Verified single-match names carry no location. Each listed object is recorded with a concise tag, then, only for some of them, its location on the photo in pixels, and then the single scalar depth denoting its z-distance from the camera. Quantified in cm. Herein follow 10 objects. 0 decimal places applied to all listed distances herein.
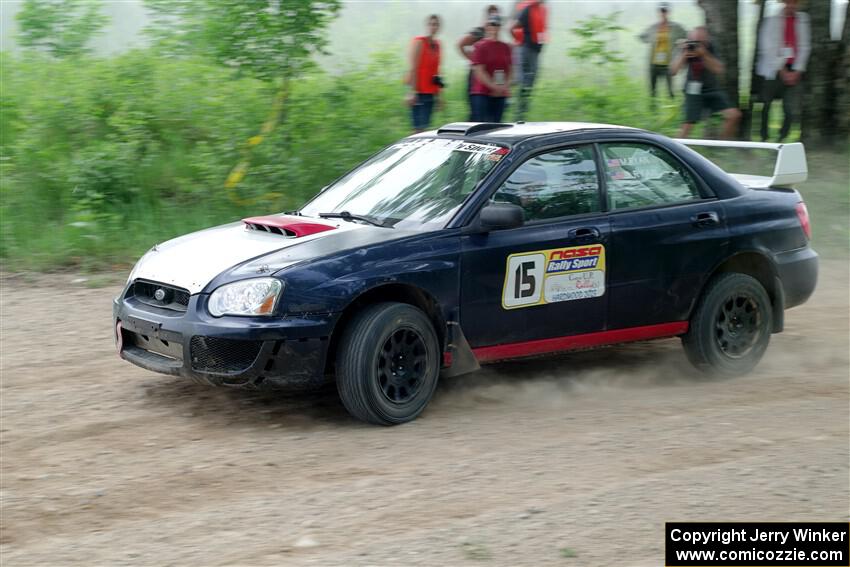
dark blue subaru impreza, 589
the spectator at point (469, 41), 1355
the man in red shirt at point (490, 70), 1254
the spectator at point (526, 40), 1380
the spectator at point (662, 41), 1483
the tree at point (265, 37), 1255
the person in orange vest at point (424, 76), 1280
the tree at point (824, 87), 1432
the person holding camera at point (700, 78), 1316
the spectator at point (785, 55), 1370
